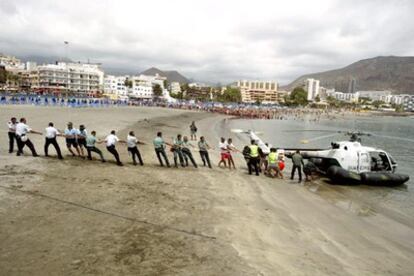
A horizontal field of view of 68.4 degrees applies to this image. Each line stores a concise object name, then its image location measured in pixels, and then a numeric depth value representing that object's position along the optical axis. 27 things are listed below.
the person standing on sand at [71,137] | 14.75
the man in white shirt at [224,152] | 16.50
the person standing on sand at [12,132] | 14.21
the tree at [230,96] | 164.00
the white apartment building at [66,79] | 112.44
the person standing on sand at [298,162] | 15.93
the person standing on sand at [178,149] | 15.58
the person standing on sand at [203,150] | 15.97
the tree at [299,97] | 183.75
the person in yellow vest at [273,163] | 16.05
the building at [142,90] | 144.75
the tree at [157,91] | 148.75
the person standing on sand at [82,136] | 14.88
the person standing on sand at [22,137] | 13.68
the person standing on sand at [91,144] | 14.47
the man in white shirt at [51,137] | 13.94
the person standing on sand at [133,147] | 14.54
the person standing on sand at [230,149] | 16.52
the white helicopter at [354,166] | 16.48
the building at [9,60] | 174.52
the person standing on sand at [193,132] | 29.30
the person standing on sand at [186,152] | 15.66
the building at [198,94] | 166.38
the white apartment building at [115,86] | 141.73
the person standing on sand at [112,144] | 14.14
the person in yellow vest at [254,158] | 15.22
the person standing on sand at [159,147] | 15.12
